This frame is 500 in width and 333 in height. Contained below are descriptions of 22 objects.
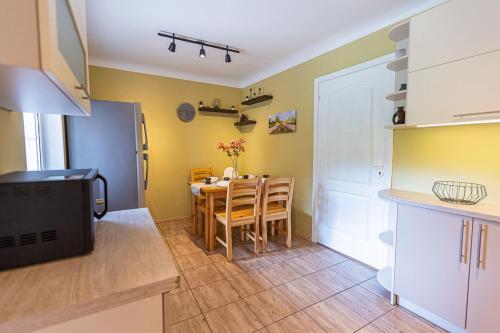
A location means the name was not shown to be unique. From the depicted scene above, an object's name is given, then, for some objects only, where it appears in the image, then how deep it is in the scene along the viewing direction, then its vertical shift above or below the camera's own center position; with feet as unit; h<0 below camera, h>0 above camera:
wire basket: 5.54 -1.03
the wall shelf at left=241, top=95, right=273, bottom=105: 12.29 +2.77
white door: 7.77 -0.32
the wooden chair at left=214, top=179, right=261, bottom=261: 8.54 -2.04
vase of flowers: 10.71 +0.19
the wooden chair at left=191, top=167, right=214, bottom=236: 10.60 -2.20
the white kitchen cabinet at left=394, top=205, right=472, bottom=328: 4.99 -2.55
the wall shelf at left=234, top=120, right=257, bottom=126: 13.75 +1.65
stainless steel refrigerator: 7.43 +0.10
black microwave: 2.46 -0.76
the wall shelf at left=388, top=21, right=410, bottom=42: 6.27 +3.29
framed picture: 11.09 +1.38
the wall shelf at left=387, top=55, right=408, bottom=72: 6.35 +2.43
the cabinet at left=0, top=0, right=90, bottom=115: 1.70 +0.78
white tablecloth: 10.02 -1.53
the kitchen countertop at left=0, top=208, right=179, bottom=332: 1.93 -1.29
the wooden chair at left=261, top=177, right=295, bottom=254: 9.30 -2.01
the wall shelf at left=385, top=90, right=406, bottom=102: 6.44 +1.56
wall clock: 13.15 +2.16
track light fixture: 8.74 +4.27
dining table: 9.31 -2.24
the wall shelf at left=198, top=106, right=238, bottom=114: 13.62 +2.39
